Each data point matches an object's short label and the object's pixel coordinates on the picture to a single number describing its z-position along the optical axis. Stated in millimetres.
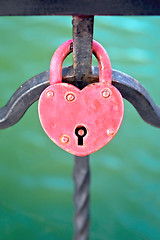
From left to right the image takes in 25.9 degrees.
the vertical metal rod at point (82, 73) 409
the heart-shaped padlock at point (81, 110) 458
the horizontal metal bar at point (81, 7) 362
